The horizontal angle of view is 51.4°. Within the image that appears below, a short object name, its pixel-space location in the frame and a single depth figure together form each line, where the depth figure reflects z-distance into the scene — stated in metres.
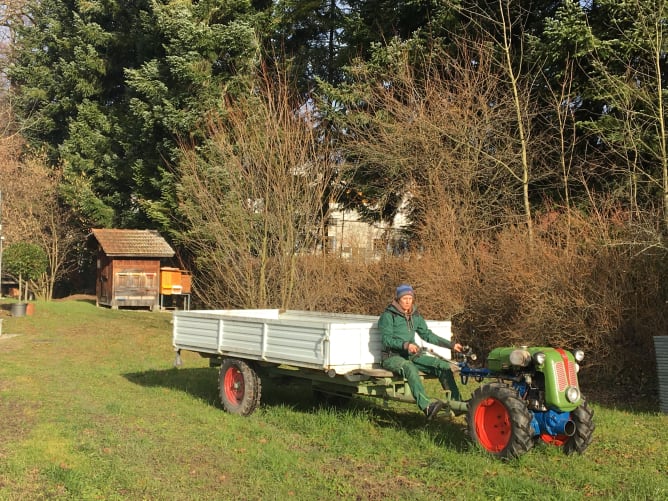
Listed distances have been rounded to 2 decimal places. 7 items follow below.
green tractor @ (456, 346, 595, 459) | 6.42
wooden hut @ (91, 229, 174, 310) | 28.97
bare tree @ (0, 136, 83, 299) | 32.66
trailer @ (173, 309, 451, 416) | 7.72
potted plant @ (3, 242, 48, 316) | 25.03
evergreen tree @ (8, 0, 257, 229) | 24.67
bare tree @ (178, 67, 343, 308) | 16.89
